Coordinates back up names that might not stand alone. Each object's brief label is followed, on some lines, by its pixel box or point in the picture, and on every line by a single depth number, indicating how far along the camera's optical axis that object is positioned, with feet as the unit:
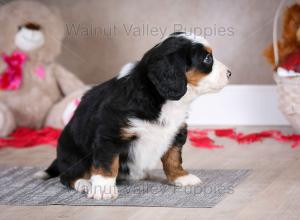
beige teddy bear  11.02
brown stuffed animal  9.99
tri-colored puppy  6.72
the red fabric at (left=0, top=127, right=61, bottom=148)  10.30
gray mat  6.82
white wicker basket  9.77
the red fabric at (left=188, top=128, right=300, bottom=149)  10.11
